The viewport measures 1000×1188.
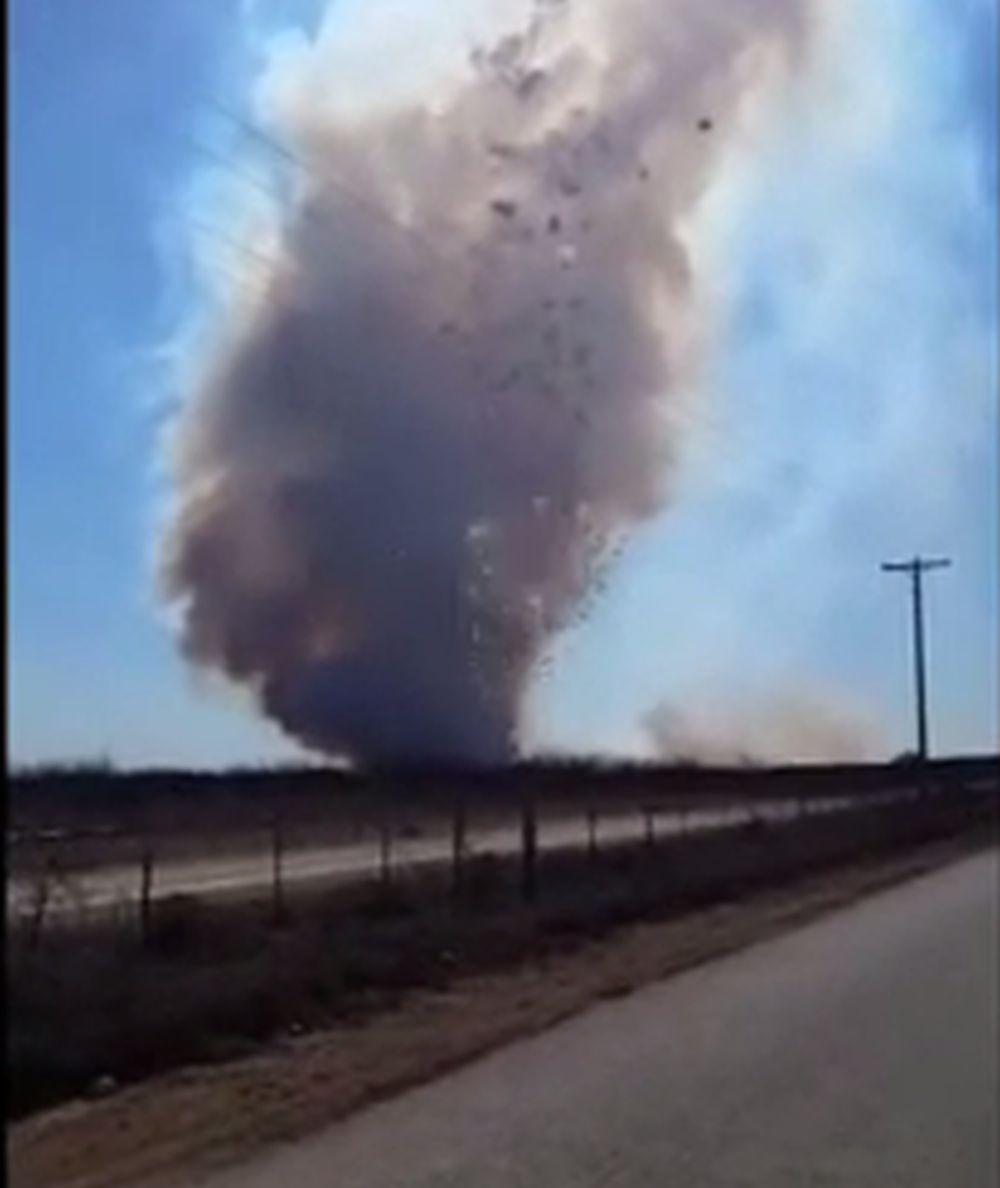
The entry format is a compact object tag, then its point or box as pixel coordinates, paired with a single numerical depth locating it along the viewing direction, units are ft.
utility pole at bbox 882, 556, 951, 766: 272.51
